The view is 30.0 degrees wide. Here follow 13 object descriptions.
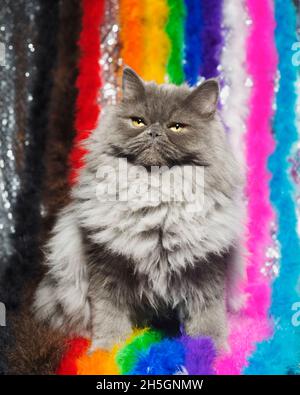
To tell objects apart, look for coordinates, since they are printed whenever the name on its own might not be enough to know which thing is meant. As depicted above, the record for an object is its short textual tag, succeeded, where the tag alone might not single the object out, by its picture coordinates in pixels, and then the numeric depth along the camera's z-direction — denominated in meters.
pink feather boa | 1.93
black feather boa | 1.99
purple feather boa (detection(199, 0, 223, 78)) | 1.94
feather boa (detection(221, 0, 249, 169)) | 1.94
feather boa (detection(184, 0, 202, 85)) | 1.94
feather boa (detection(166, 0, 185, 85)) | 1.95
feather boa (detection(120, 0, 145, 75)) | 1.95
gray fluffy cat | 1.45
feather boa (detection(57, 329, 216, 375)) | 1.33
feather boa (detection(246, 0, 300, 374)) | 1.90
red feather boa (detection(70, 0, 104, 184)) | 1.99
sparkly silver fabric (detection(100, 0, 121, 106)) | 2.01
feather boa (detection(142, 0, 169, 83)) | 1.95
